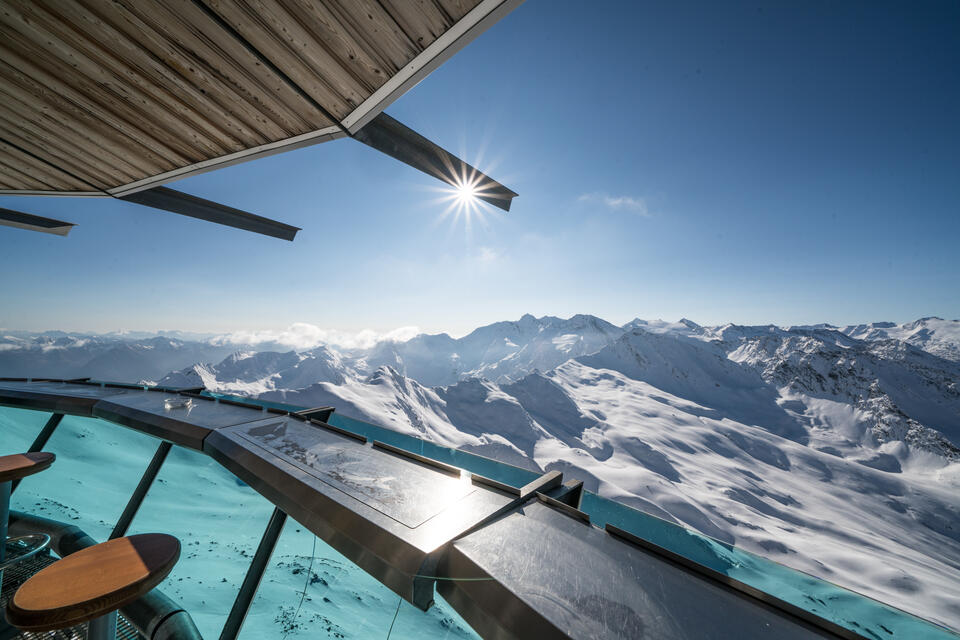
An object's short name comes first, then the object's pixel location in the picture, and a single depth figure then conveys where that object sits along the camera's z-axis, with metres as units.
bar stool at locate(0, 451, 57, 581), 1.77
